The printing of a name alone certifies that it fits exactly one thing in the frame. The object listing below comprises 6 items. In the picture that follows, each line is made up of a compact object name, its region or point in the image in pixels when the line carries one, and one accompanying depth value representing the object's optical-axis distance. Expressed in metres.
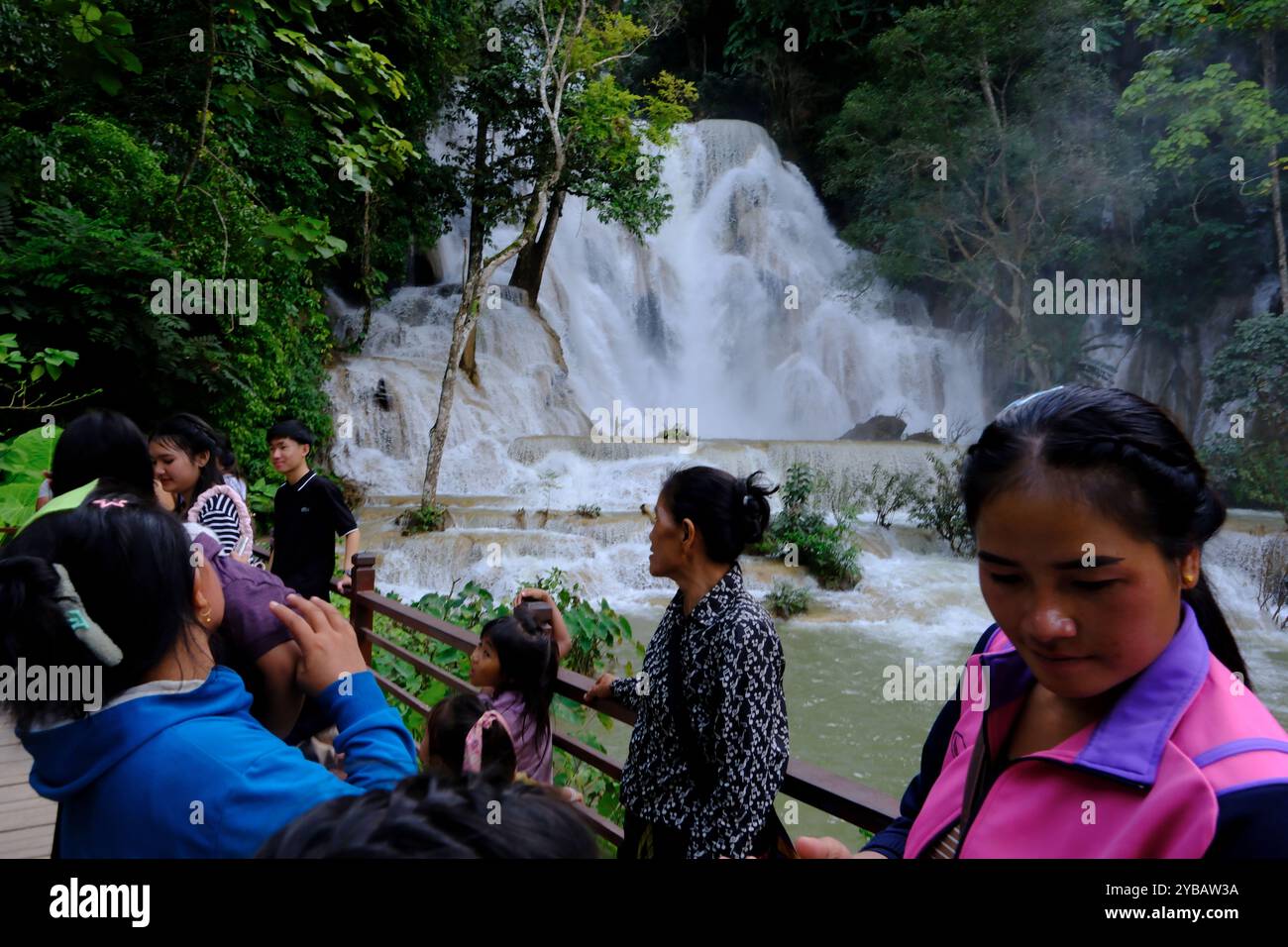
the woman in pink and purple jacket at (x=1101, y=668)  0.69
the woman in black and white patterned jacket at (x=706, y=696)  1.50
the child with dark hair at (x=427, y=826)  0.74
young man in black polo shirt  3.71
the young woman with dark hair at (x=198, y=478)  2.96
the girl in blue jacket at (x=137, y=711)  1.00
